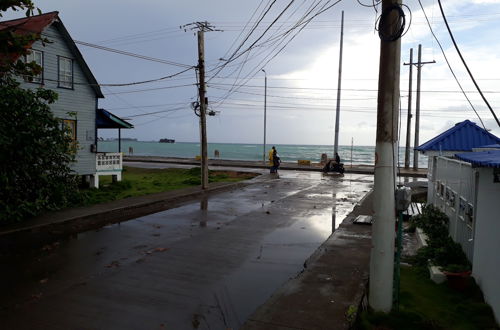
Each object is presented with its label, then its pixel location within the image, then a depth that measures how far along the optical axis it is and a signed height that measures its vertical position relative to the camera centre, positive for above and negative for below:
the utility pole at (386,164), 5.32 -0.14
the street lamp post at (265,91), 44.44 +6.62
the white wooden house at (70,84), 17.42 +2.90
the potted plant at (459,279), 6.54 -2.04
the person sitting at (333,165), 31.97 -1.05
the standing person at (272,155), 30.00 -0.27
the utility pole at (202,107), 19.03 +2.07
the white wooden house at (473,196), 5.55 -0.79
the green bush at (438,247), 7.68 -1.92
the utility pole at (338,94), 34.50 +5.05
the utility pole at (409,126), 36.28 +2.60
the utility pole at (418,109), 35.59 +4.06
